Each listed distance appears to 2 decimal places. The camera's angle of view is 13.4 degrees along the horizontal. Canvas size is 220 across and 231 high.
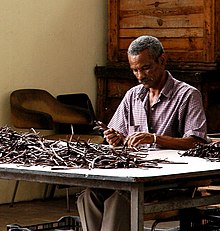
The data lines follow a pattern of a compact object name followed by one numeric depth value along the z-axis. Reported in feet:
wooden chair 28.71
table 13.91
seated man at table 19.18
